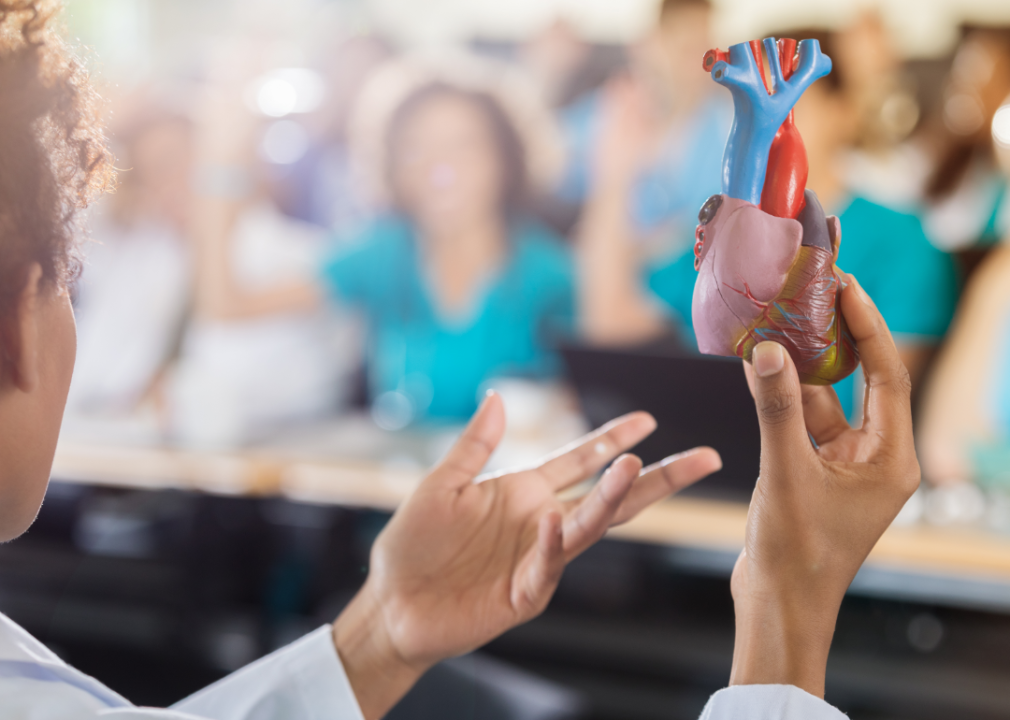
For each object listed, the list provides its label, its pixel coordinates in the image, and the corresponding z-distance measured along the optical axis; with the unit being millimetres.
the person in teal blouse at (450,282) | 2223
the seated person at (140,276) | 2475
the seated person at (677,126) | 2432
